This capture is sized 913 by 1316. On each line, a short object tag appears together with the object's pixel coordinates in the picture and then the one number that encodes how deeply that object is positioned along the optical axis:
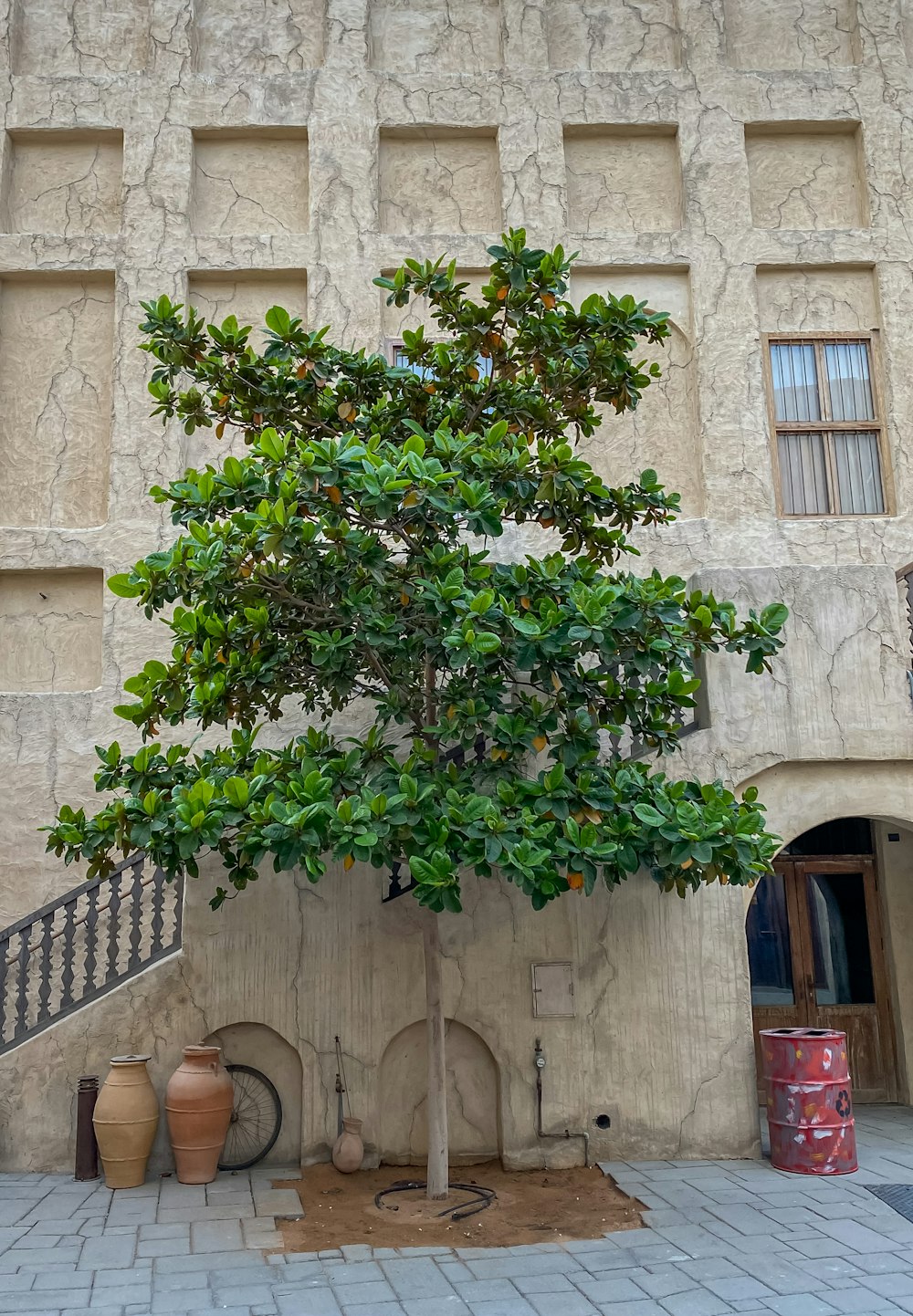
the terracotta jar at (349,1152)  8.45
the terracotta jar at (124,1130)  8.15
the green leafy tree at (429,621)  6.46
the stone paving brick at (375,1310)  5.80
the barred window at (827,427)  10.62
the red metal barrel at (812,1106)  8.23
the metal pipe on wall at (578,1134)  8.73
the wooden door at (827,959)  10.88
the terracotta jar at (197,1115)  8.23
